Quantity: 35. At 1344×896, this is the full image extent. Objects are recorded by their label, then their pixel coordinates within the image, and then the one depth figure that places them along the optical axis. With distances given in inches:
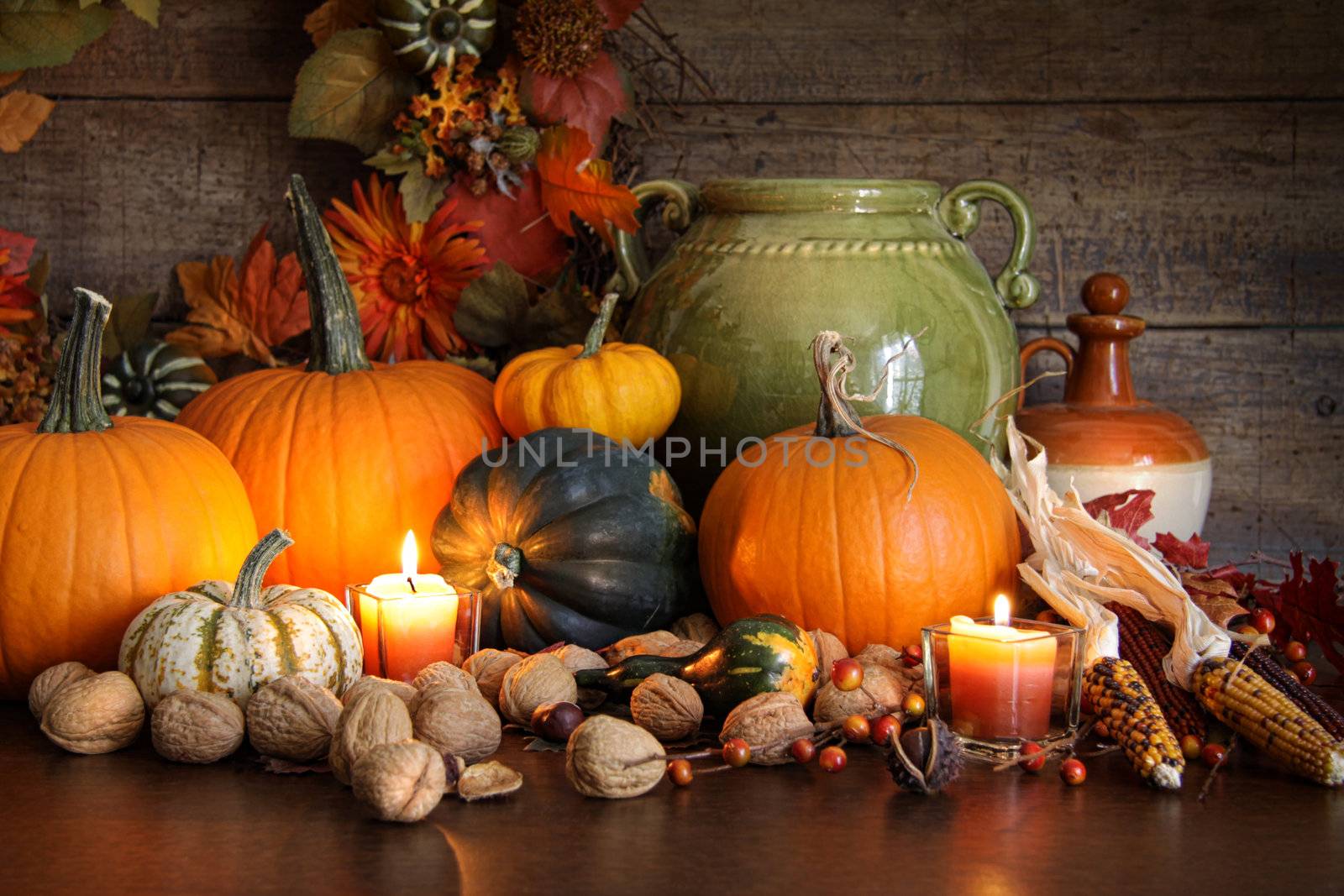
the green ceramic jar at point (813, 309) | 54.4
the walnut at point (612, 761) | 33.7
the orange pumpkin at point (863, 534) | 45.2
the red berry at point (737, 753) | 35.8
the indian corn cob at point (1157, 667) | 38.7
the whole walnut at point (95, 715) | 37.6
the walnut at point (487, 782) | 33.7
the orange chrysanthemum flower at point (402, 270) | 65.0
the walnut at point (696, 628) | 49.1
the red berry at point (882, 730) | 37.0
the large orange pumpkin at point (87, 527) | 43.4
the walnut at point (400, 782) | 31.7
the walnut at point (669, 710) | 38.6
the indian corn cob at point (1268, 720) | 34.7
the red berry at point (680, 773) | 34.8
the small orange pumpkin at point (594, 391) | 52.4
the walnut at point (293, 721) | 36.4
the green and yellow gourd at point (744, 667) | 39.5
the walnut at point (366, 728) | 34.4
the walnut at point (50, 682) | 40.7
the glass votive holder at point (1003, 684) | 36.5
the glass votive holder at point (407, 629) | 42.9
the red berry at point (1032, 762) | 35.7
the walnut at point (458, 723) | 36.1
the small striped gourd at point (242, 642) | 38.9
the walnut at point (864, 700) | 39.3
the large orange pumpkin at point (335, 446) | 51.2
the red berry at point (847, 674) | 39.1
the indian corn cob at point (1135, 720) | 34.6
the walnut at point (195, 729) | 36.6
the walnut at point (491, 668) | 42.5
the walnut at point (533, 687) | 40.2
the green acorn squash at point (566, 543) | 46.8
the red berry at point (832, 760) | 35.8
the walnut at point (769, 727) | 36.8
